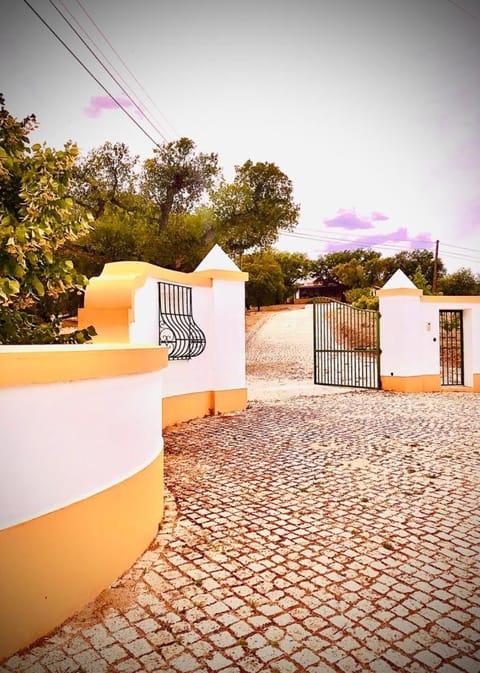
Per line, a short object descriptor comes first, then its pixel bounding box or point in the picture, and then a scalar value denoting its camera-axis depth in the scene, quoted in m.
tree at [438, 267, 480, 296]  47.25
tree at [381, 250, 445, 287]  48.81
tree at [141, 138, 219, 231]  19.50
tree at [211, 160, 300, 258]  19.62
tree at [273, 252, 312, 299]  52.43
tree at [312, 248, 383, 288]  48.31
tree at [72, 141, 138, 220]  20.22
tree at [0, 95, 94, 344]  3.58
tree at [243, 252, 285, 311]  40.34
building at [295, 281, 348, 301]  56.62
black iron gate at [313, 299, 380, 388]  12.55
